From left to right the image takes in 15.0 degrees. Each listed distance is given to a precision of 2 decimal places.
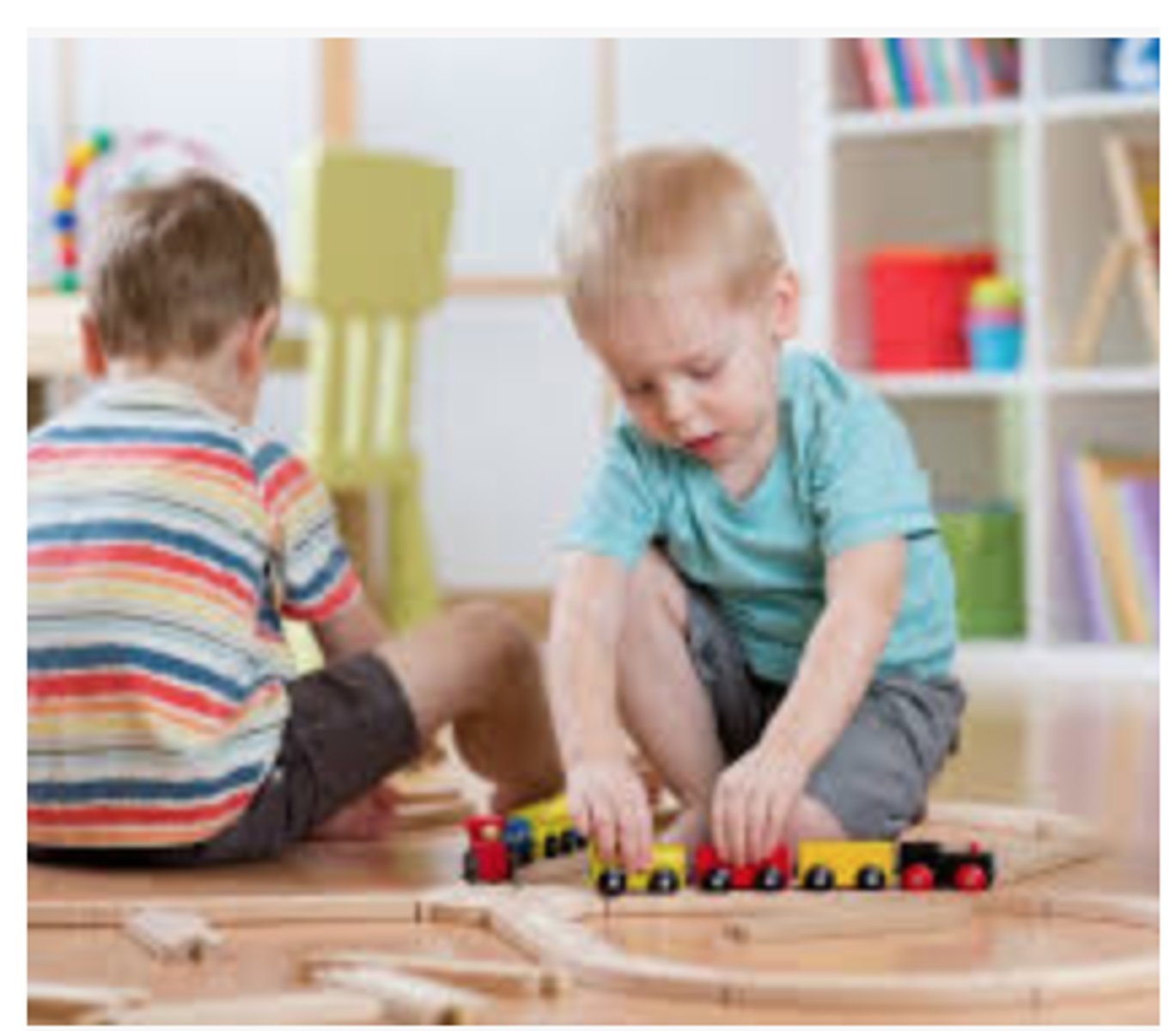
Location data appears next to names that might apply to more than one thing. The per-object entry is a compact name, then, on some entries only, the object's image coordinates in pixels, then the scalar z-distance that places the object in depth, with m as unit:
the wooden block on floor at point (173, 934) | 2.59
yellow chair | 4.52
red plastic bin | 4.71
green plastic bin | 4.63
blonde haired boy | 2.79
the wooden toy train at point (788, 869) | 2.74
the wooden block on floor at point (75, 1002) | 2.45
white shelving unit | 4.58
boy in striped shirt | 2.90
